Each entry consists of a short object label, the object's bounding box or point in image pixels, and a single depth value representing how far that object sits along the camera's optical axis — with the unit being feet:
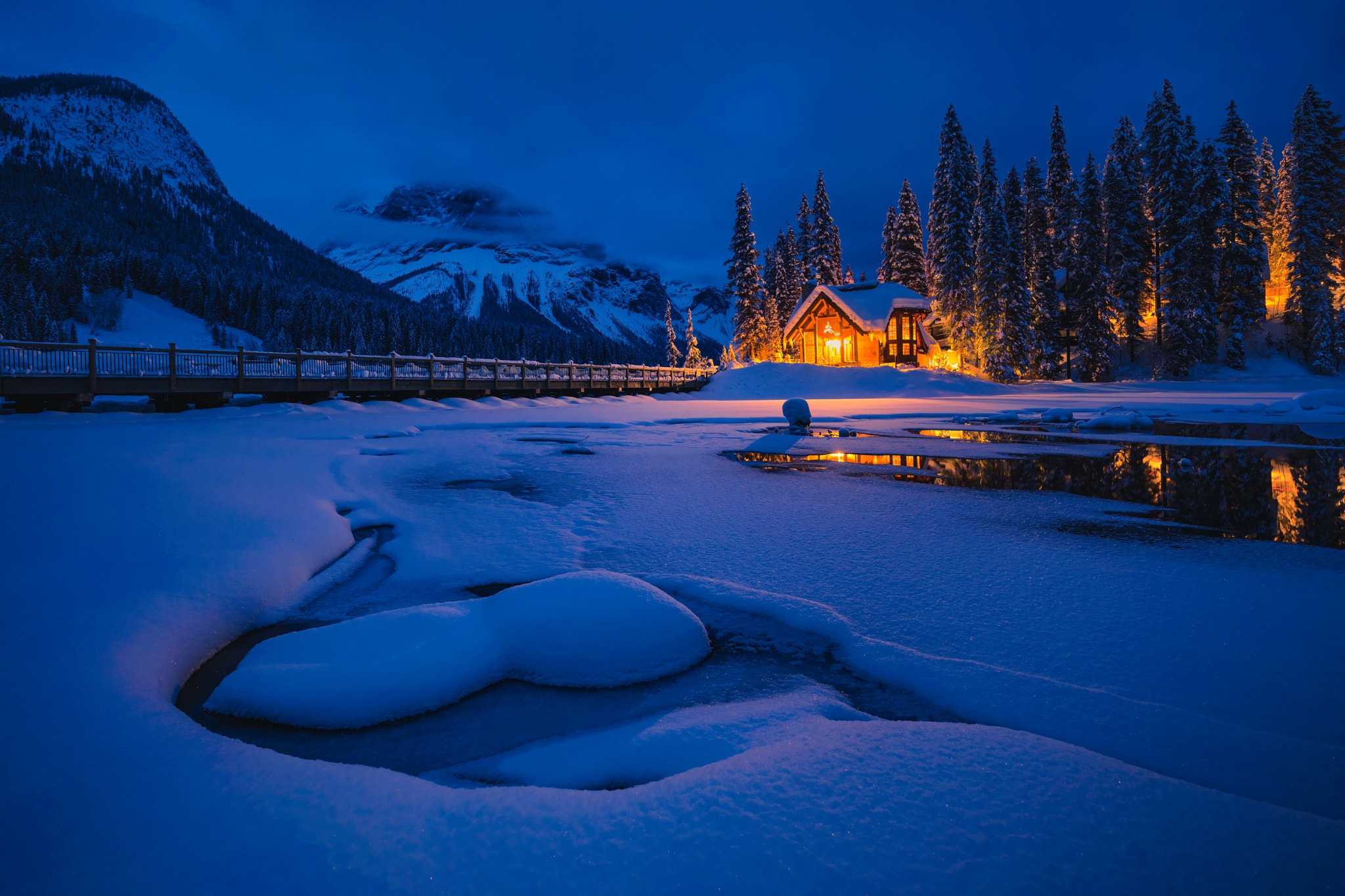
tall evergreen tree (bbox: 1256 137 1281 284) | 160.04
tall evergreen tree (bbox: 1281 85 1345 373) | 115.44
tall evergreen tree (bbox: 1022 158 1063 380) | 132.97
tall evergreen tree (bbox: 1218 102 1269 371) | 120.98
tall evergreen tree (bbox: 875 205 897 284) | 160.35
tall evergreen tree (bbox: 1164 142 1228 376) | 115.03
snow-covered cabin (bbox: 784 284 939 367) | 124.88
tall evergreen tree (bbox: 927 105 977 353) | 124.57
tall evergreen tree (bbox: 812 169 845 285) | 160.45
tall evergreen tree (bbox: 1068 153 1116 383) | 127.24
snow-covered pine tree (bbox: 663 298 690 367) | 250.57
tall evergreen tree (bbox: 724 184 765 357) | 157.99
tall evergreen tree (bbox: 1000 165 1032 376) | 116.88
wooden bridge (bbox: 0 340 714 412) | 47.24
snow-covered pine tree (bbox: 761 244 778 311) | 209.15
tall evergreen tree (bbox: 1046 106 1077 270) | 154.20
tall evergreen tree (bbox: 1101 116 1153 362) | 131.44
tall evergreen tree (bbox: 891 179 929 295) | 155.84
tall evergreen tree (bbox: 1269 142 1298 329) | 124.77
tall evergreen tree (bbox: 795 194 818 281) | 164.04
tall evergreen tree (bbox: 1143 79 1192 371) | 119.96
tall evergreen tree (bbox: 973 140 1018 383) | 116.47
